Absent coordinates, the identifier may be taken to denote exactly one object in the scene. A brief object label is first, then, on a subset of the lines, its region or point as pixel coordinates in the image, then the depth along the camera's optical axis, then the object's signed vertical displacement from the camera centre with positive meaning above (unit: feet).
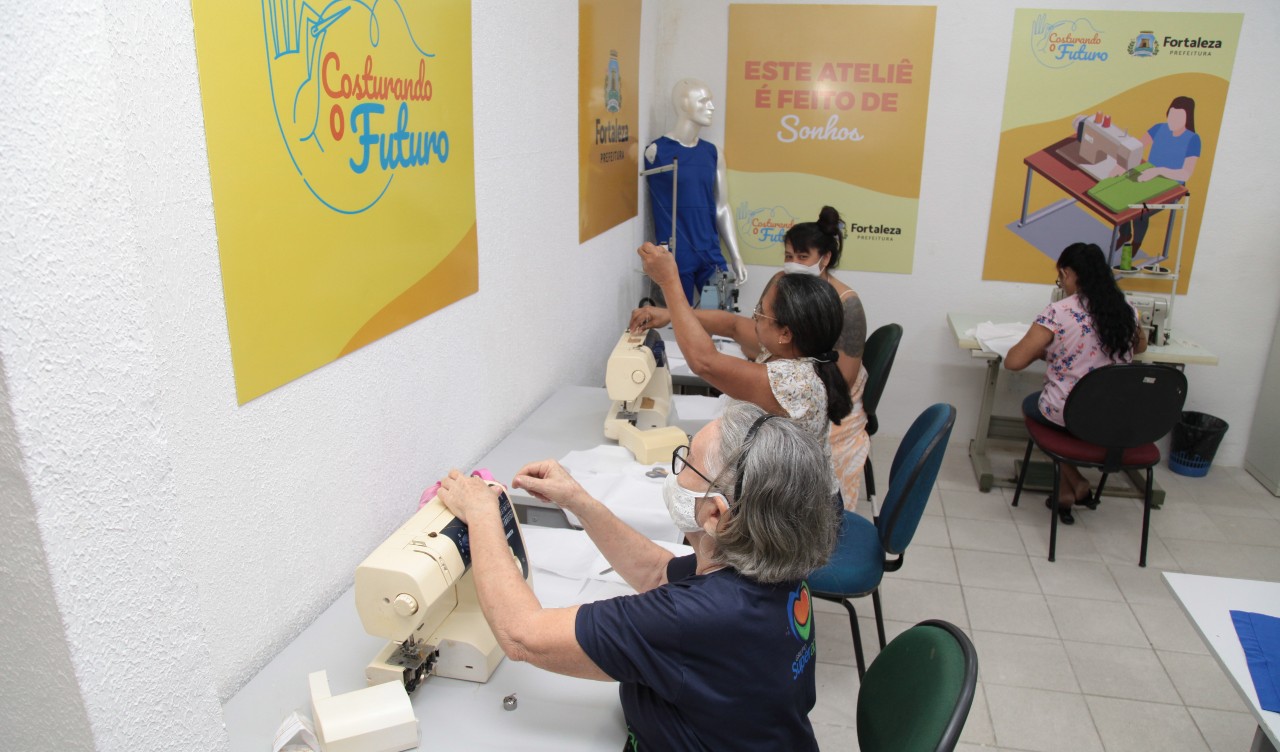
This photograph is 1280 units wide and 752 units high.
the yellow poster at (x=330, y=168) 4.46 -0.24
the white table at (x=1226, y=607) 5.33 -3.13
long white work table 4.52 -3.12
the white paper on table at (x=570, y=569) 5.86 -3.03
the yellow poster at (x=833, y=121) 14.33 +0.26
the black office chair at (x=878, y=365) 11.46 -3.02
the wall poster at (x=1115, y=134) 13.51 +0.12
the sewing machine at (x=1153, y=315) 12.89 -2.54
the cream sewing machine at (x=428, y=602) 4.52 -2.52
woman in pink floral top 11.40 -2.49
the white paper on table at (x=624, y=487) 6.84 -2.97
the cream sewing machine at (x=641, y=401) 7.92 -2.63
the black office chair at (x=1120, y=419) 10.62 -3.43
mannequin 13.70 -0.95
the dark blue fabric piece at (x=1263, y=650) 5.06 -3.13
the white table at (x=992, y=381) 12.85 -3.84
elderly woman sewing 4.16 -2.37
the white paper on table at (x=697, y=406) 9.39 -3.00
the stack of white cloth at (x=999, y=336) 13.30 -3.04
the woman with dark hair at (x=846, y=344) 9.13 -2.26
